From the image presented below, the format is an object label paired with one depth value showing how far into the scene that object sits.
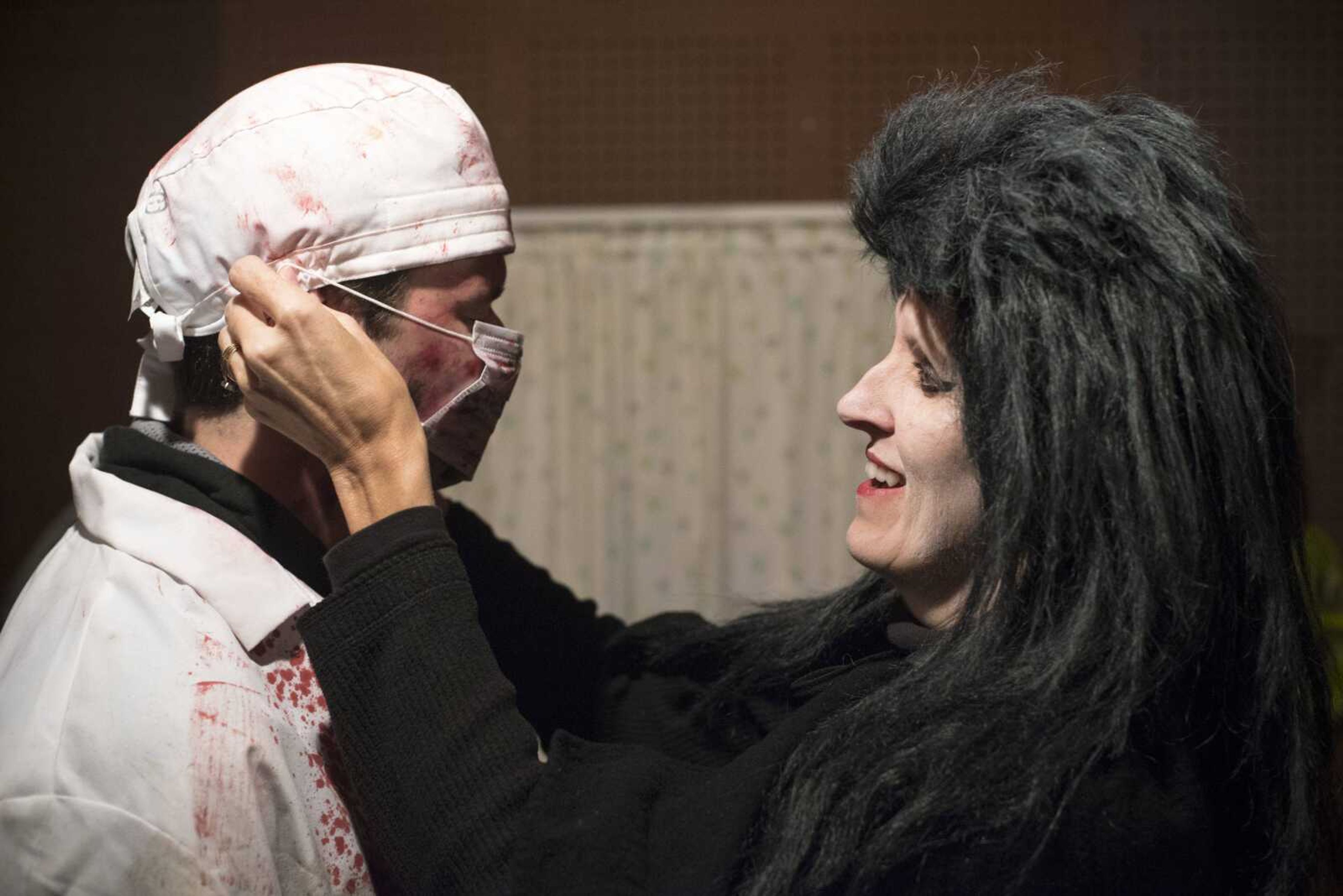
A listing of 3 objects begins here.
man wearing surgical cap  1.10
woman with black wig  1.08
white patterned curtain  3.71
